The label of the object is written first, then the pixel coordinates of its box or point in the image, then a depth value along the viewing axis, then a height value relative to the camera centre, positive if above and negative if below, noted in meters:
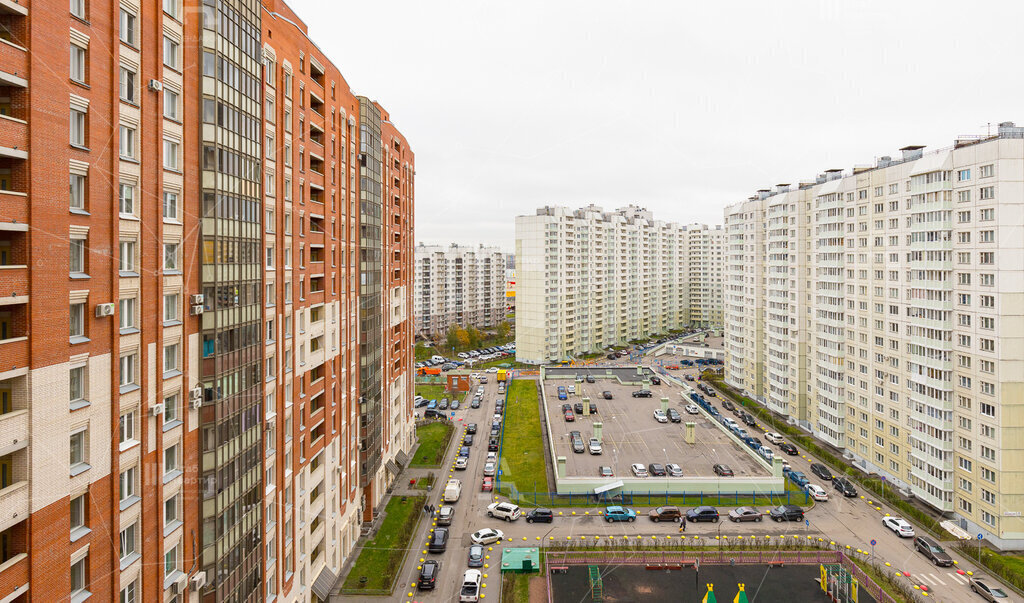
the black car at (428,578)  26.47 -13.16
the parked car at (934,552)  28.45 -13.14
